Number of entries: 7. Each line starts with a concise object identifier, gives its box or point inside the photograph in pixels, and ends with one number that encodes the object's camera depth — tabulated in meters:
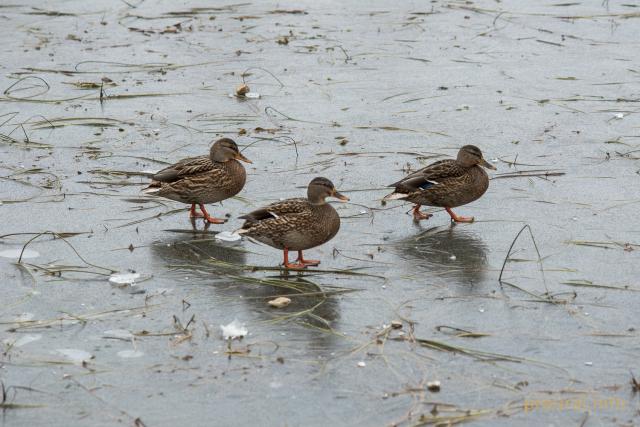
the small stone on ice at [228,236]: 15.37
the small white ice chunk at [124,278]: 13.44
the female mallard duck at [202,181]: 16.06
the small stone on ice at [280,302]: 12.69
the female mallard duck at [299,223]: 14.12
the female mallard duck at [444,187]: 16.00
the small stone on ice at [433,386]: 10.48
